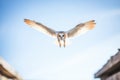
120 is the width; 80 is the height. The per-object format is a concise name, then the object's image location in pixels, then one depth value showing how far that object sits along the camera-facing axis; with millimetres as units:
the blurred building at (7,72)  7884
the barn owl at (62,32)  7887
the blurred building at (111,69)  8922
